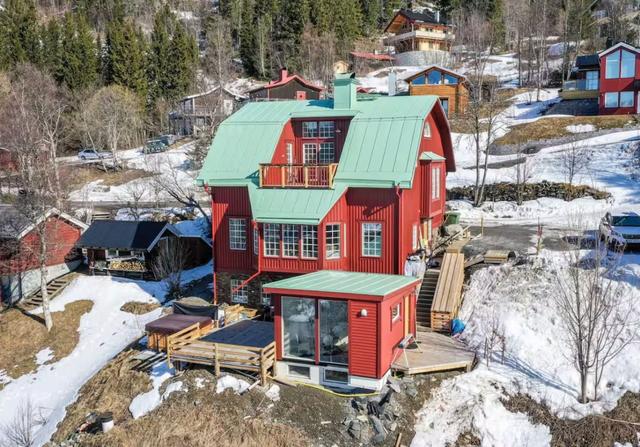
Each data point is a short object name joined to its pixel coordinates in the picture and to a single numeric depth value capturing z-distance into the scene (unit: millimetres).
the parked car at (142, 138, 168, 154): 55875
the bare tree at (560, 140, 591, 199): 36619
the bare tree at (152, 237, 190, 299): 26562
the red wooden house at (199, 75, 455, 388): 17438
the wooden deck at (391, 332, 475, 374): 17719
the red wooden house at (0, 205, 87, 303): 28766
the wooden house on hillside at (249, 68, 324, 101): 54531
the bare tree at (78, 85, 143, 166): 53375
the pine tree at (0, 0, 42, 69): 65438
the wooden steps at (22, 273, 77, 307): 28456
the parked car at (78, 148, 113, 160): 55206
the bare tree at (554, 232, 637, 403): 15930
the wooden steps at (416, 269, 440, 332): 21111
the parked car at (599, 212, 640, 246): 23047
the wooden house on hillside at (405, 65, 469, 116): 53188
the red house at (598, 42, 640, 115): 46125
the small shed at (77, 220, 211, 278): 28719
